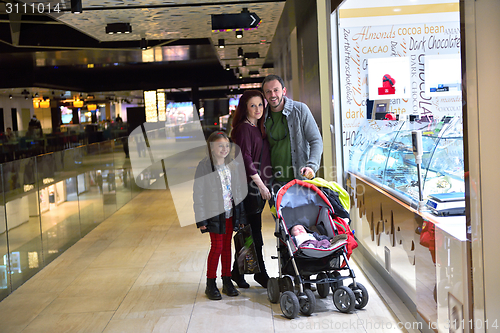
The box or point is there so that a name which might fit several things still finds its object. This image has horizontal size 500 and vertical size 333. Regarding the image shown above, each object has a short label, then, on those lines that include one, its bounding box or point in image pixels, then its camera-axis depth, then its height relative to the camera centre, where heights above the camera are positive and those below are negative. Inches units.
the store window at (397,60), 218.8 +31.5
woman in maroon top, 146.3 -1.6
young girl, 147.0 -21.1
